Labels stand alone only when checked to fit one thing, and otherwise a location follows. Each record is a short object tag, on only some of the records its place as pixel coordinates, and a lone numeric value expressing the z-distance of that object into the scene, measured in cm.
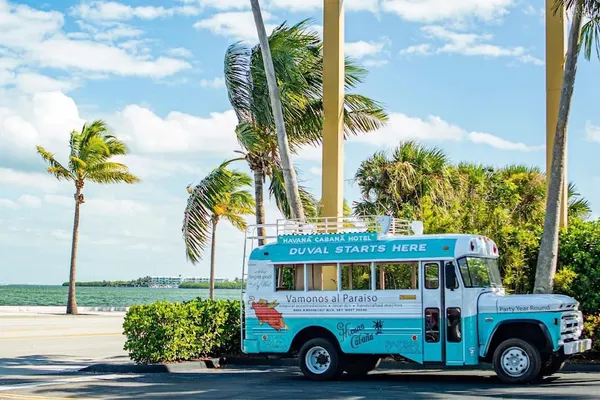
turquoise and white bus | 1517
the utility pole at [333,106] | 2128
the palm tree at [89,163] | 4356
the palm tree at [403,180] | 2741
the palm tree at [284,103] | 2178
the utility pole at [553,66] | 2008
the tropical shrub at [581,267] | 1861
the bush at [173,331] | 1873
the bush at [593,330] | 1778
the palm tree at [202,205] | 2250
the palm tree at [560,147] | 1789
